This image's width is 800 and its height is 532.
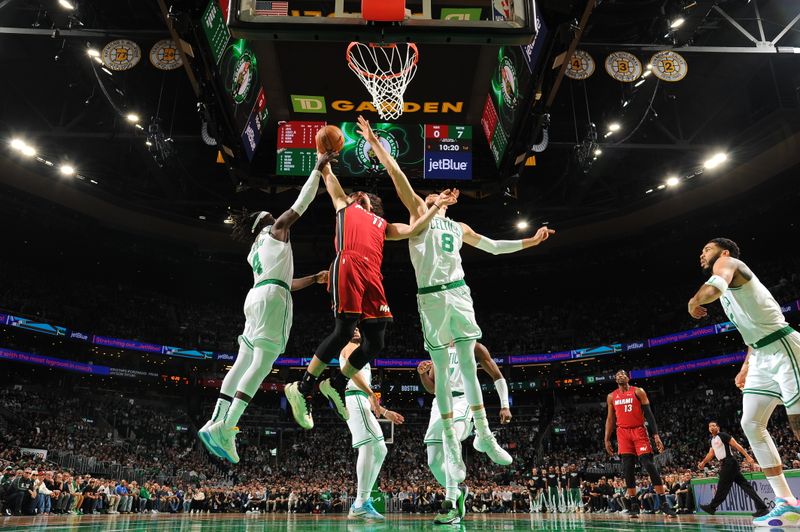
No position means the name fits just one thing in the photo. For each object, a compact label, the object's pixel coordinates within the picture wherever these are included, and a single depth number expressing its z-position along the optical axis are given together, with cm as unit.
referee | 887
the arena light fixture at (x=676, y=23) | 1155
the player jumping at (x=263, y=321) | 496
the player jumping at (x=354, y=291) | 475
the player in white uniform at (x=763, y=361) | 448
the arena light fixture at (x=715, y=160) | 1762
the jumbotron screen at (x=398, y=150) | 1051
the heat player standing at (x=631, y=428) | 860
